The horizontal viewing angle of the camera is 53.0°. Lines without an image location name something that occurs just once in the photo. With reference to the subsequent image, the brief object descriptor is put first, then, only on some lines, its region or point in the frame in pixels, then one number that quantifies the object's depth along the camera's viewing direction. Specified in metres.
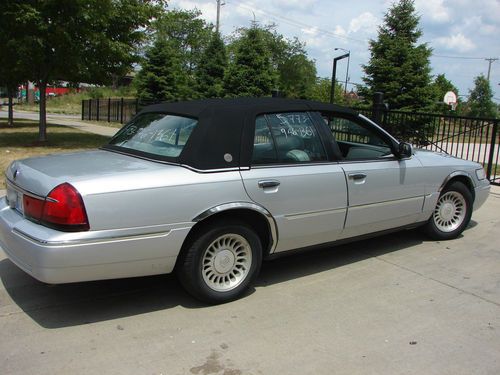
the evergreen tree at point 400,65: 18.47
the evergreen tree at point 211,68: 26.09
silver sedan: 3.42
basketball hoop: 30.53
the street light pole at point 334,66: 11.94
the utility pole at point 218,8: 40.14
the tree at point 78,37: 12.10
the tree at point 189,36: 58.72
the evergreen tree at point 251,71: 20.61
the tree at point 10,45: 12.02
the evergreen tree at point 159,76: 25.41
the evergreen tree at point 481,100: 55.53
